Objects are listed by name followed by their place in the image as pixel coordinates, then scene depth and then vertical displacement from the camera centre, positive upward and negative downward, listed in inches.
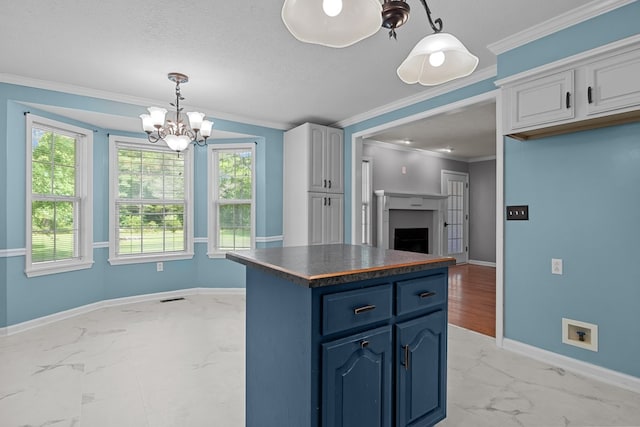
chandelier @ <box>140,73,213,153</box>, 117.8 +32.3
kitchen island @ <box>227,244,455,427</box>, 49.1 -21.5
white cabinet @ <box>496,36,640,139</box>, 78.5 +32.2
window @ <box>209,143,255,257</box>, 192.4 +8.7
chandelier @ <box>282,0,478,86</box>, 40.8 +25.4
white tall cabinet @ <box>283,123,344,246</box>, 178.5 +15.9
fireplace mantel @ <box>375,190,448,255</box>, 241.0 +5.4
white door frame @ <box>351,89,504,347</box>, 111.7 +15.5
